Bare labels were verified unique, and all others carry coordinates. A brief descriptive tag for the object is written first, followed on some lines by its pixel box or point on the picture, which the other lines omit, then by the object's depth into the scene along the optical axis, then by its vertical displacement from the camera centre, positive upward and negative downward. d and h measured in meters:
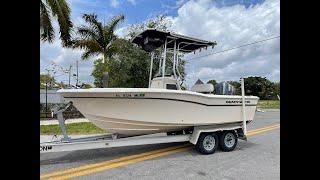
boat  3.39 -0.27
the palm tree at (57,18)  7.93 +3.31
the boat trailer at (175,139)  3.30 -0.98
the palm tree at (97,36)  11.91 +3.63
